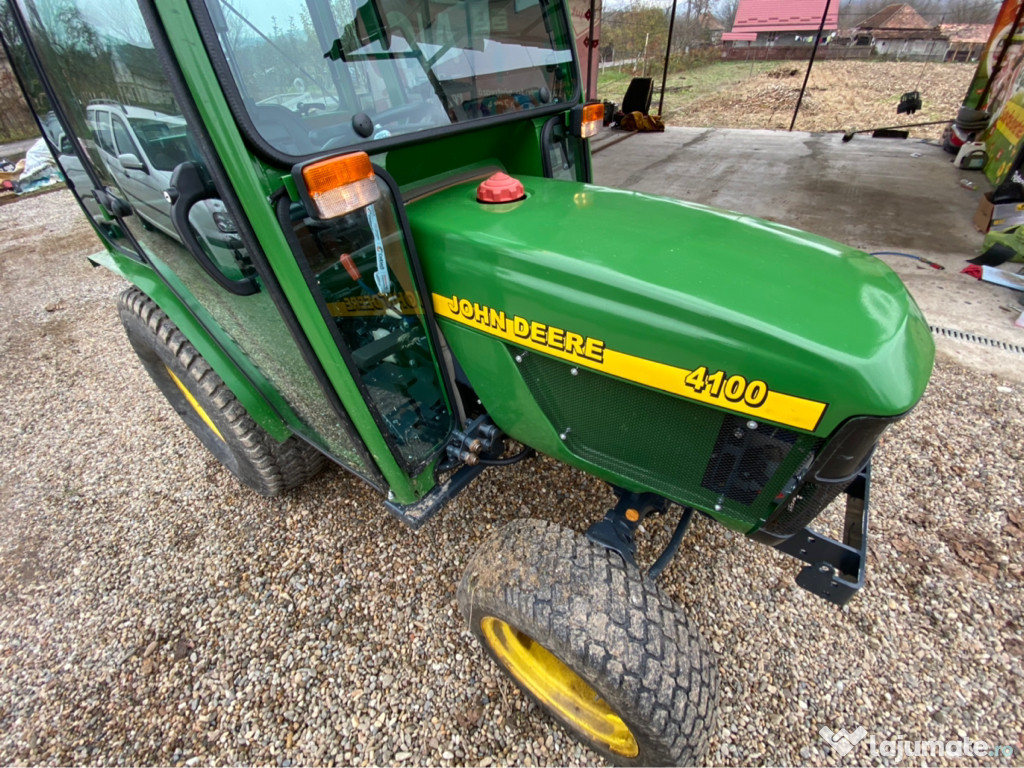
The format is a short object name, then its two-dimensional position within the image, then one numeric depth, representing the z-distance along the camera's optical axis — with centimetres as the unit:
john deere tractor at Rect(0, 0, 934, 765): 104
